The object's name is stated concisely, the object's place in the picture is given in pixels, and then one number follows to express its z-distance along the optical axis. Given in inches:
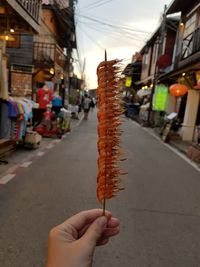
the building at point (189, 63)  396.5
